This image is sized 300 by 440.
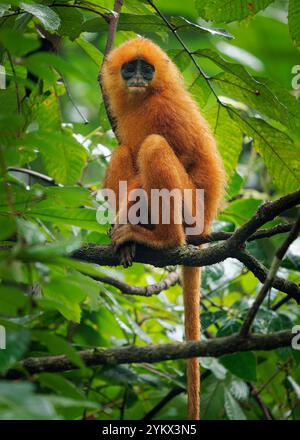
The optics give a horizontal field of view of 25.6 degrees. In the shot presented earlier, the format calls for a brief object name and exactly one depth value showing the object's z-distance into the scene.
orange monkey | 3.93
